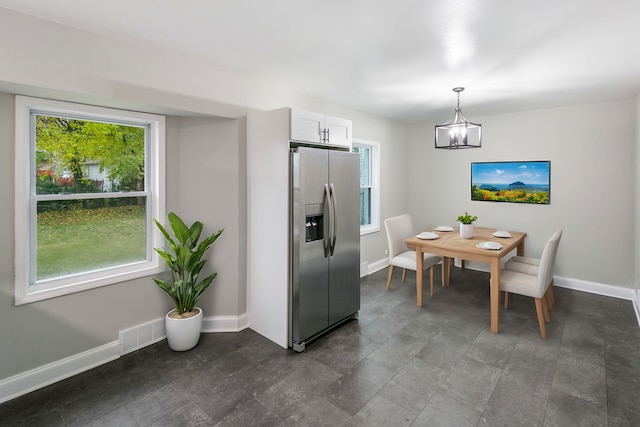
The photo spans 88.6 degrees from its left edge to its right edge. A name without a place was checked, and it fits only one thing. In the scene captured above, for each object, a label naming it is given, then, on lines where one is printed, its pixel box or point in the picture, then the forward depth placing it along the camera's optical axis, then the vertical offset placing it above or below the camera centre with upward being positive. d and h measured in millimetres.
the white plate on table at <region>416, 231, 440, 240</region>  4098 -312
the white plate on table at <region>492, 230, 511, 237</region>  4224 -297
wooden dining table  3287 -428
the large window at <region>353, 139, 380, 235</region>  5254 +397
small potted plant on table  4113 -187
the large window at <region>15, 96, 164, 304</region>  2367 +143
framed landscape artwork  4645 +441
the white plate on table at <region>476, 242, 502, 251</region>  3487 -376
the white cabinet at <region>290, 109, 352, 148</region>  2893 +798
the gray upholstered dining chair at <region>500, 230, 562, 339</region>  3131 -715
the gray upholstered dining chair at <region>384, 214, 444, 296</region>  4301 -554
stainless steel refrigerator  2877 -279
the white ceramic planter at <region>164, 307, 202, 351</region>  2836 -1044
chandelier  3441 +861
